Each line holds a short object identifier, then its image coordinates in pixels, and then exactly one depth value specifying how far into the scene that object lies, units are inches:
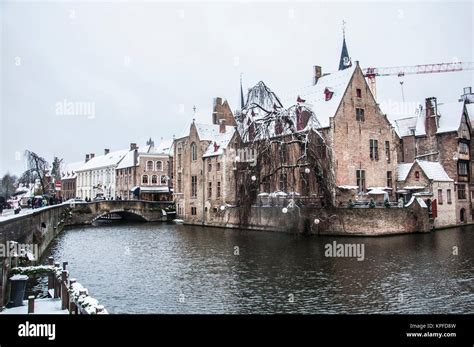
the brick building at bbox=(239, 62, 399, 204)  979.3
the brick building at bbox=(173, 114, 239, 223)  1382.9
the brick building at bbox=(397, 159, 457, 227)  1178.6
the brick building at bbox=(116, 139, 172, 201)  2151.8
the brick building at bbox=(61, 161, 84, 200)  2869.1
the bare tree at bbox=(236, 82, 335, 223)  961.5
